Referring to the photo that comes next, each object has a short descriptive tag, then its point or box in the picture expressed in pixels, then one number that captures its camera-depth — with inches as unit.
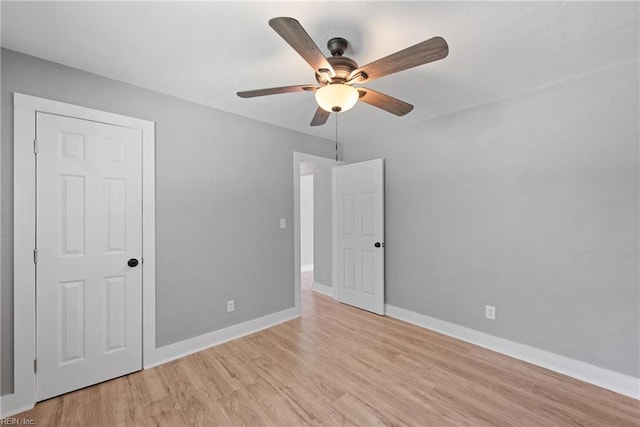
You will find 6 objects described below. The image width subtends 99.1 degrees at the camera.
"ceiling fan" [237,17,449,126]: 47.9
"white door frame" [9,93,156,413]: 70.5
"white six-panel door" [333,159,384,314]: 137.6
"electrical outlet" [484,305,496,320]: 103.7
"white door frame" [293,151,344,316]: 133.7
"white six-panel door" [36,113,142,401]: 74.9
